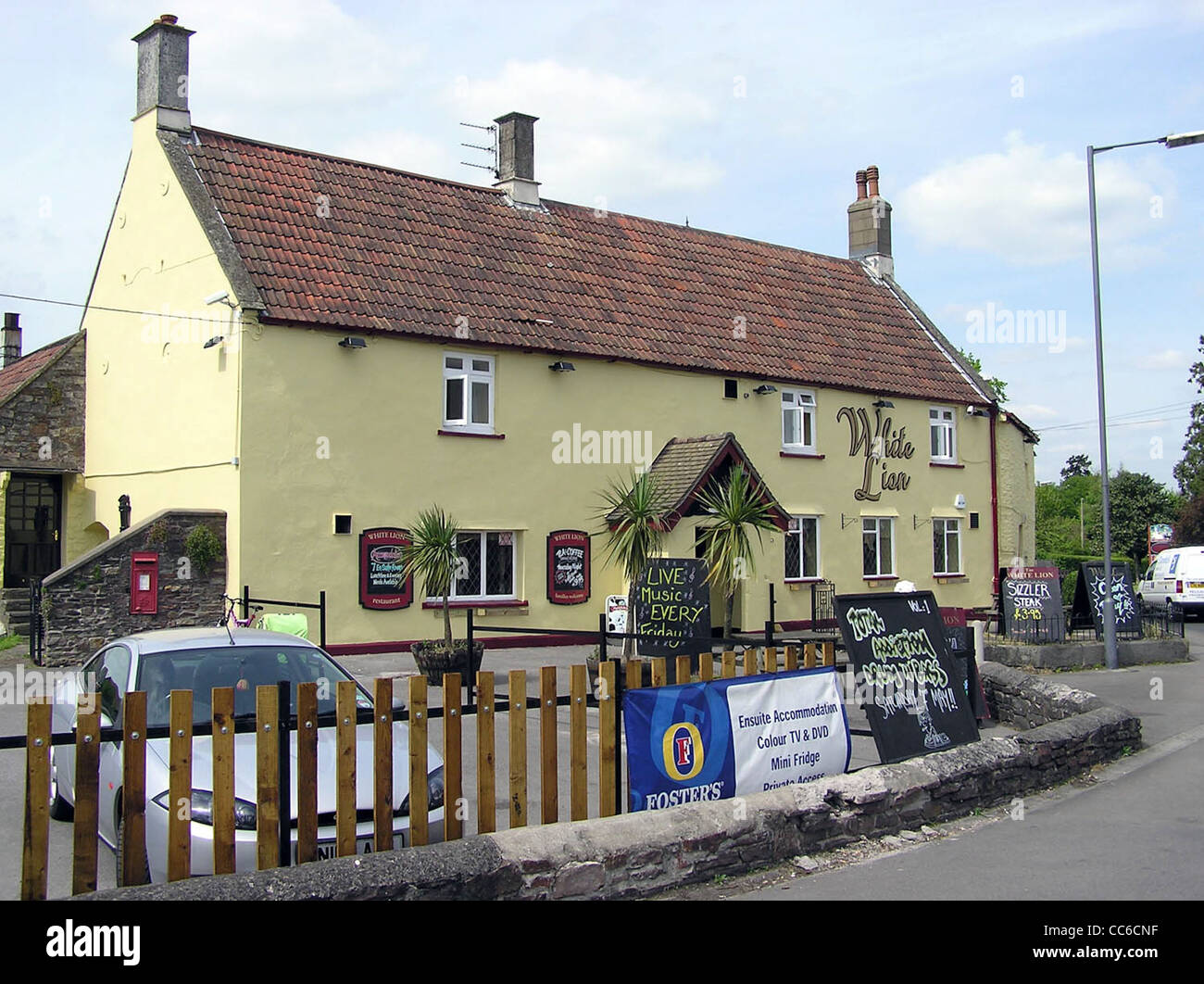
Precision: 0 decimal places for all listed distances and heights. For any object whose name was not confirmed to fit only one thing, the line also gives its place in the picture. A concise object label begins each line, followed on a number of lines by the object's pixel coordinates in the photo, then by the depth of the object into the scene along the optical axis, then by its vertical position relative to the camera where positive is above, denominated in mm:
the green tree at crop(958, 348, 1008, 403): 50719 +7518
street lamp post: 18762 +1428
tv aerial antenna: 27806 +10292
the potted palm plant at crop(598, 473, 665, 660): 16141 +377
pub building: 18500 +3183
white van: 32062 -681
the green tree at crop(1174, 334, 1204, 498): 58125 +5185
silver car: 6243 -946
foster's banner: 7238 -1160
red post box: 17562 -273
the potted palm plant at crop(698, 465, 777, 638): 16594 +460
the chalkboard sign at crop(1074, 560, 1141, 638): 21234 -768
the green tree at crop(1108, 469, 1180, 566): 75062 +2930
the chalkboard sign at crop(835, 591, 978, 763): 9094 -933
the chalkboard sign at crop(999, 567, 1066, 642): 20125 -856
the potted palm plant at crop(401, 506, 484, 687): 15367 -151
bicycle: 16672 -749
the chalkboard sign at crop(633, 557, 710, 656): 15156 -542
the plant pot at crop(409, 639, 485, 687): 15312 -1254
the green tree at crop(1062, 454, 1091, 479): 127981 +9717
